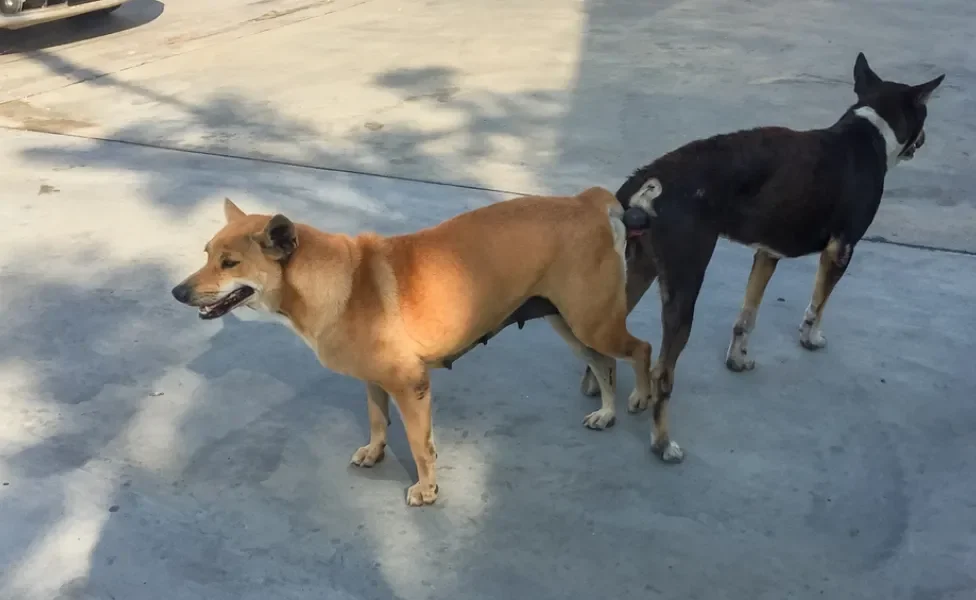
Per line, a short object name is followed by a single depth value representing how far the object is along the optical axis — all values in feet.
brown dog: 8.86
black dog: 10.07
